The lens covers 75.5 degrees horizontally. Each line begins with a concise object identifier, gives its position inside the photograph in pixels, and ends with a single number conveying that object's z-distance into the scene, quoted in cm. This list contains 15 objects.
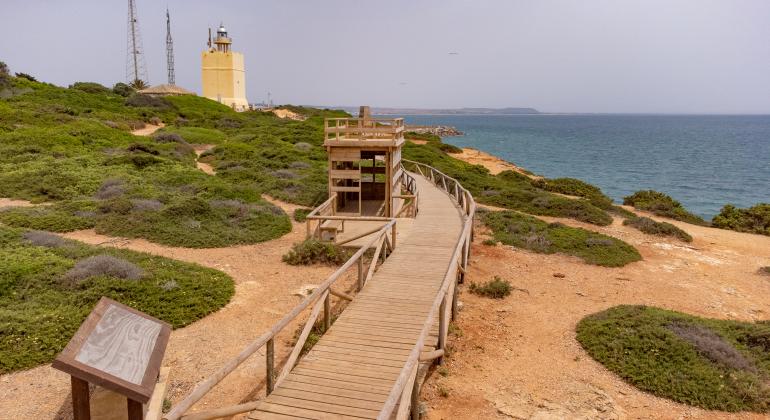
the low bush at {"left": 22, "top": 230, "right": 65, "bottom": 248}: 1376
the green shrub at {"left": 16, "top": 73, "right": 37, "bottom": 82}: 5918
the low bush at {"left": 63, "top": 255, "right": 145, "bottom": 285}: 1135
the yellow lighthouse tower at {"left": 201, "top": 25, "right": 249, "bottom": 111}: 7594
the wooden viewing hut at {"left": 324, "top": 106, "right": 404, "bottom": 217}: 1706
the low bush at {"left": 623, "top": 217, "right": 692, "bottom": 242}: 2044
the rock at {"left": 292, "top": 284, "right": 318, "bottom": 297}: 1228
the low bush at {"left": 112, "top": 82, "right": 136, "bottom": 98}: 6769
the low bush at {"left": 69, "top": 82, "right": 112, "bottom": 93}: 6231
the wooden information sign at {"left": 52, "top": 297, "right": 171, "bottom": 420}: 448
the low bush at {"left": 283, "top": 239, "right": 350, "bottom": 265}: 1445
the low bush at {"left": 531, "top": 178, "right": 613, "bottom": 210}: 3238
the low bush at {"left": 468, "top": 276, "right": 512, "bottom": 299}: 1282
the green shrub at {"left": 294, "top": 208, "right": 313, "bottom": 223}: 1991
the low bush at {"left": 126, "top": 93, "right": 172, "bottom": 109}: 5716
